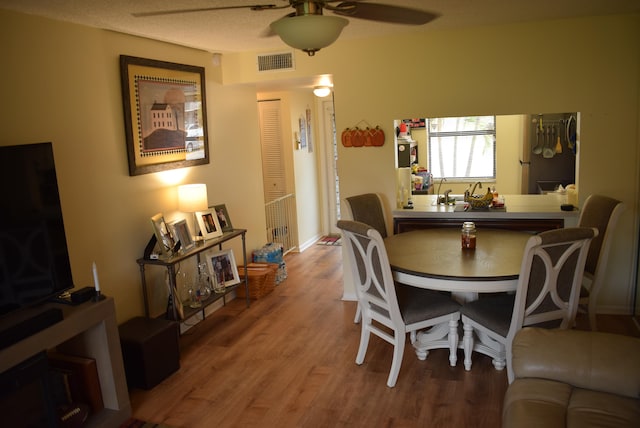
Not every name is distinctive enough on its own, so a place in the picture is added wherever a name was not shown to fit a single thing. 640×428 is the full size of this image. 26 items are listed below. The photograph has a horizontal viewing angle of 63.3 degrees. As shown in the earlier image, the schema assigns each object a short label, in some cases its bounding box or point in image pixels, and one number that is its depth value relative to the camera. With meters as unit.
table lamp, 4.07
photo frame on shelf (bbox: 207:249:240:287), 4.39
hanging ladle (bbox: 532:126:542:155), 4.79
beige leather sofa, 1.99
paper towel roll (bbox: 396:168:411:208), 4.56
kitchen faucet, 4.63
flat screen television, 2.47
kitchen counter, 4.09
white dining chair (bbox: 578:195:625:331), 3.38
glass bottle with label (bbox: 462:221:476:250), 3.46
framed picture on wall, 3.66
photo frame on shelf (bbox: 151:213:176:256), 3.69
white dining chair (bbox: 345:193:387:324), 4.16
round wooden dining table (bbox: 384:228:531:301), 2.91
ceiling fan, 2.24
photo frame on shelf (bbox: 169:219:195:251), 3.86
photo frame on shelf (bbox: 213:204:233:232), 4.45
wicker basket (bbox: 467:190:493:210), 4.30
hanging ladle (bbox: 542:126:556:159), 4.70
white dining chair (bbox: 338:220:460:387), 3.04
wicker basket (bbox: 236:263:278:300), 4.81
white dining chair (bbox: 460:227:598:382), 2.70
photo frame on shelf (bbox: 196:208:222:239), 4.18
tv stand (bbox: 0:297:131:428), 2.67
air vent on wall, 4.48
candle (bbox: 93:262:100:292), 2.76
